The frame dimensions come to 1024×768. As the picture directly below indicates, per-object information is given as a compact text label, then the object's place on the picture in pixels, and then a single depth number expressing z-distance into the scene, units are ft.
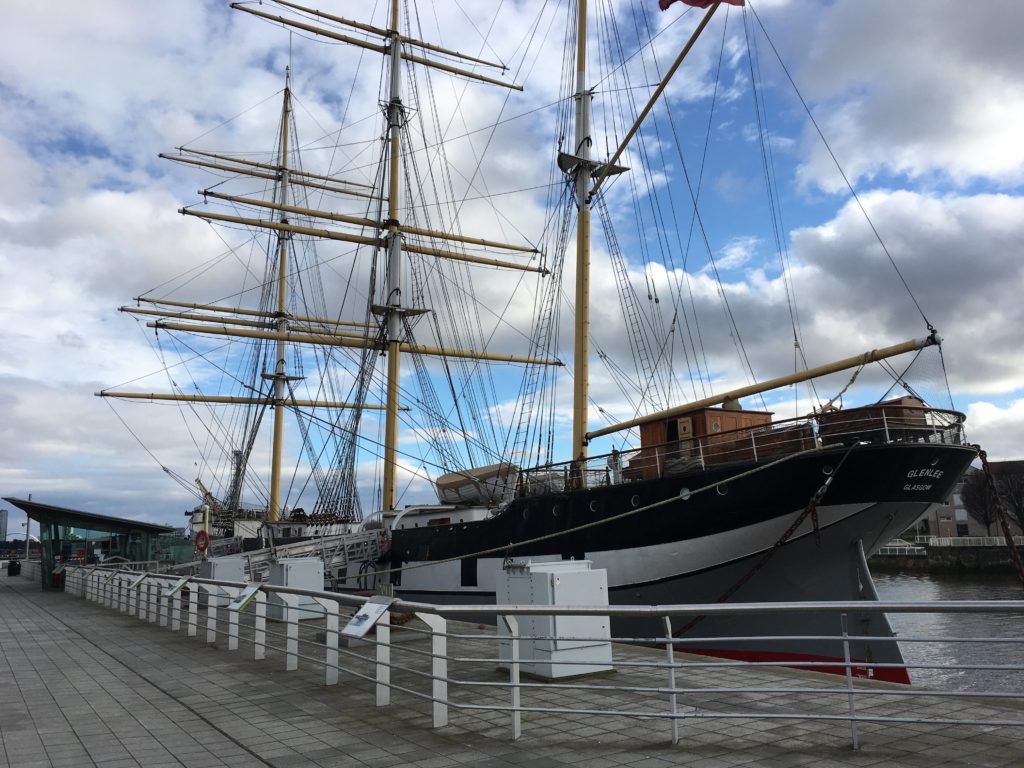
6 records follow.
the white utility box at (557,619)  26.73
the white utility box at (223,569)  52.40
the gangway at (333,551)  78.89
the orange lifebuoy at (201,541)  63.87
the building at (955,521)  230.48
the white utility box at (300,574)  43.65
